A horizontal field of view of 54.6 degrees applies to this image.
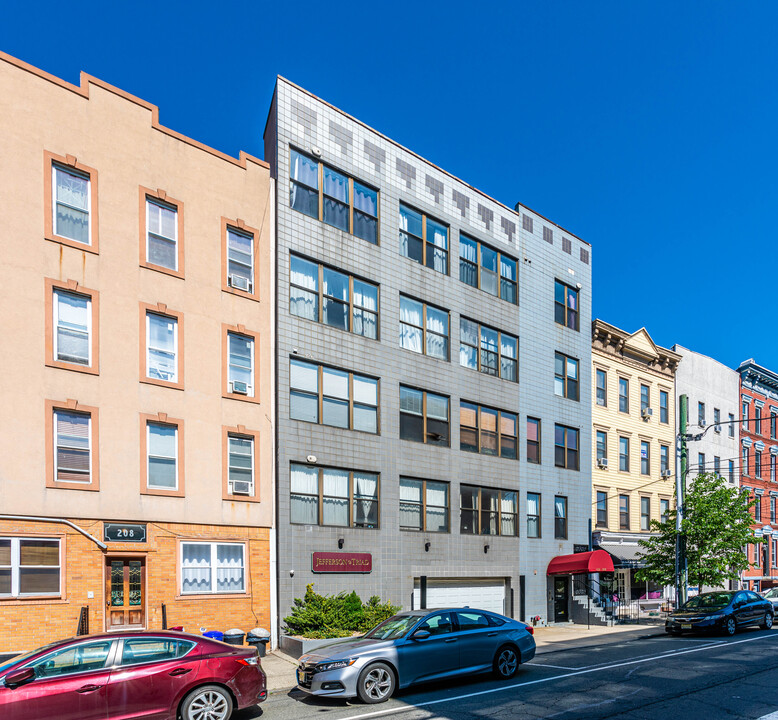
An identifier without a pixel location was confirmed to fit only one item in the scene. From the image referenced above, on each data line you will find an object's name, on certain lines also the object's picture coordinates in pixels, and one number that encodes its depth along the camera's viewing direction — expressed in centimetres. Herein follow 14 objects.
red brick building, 4494
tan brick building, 1673
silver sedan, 1280
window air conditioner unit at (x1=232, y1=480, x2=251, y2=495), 2000
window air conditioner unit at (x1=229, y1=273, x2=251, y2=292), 2075
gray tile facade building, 2203
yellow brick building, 3344
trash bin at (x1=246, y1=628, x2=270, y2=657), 1784
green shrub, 1931
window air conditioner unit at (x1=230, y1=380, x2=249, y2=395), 2042
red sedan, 994
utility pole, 2752
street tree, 2902
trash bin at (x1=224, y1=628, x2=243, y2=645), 1662
